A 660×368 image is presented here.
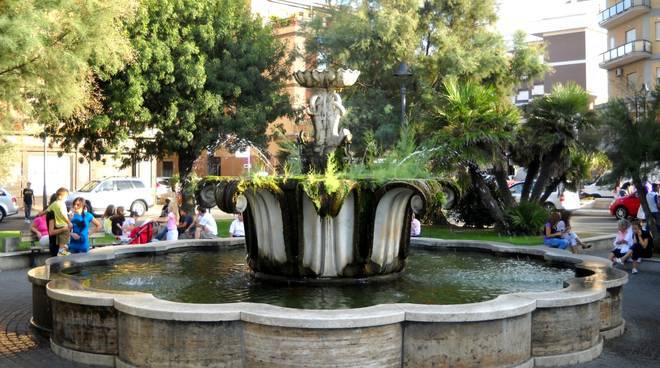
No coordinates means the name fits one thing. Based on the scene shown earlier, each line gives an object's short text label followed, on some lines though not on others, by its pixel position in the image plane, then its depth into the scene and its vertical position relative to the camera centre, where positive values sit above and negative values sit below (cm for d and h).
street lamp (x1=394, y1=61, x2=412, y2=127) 1759 +291
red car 2648 -79
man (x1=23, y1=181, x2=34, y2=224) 2633 -37
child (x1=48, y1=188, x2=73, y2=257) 1129 -49
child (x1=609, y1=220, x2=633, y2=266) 1275 -108
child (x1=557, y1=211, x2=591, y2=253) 1332 -90
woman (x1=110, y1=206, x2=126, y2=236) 1586 -74
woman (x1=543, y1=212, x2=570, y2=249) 1326 -95
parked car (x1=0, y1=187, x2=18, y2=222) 2702 -58
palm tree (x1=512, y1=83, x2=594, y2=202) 1845 +147
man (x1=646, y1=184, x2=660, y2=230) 1606 -43
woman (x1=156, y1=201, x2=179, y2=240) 1375 -76
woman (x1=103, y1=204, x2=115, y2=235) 1609 -71
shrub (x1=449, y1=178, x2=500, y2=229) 2130 -73
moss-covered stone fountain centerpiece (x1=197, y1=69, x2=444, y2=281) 748 -30
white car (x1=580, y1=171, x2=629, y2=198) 3651 -33
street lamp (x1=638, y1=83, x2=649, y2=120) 1466 +195
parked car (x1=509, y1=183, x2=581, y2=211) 2805 -50
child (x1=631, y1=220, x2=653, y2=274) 1268 -110
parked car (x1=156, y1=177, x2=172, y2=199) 3928 +13
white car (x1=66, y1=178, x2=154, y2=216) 2903 -18
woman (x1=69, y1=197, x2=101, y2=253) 1084 -60
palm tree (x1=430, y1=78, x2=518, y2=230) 1703 +146
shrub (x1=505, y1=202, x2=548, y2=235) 1861 -85
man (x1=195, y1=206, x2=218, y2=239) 1419 -78
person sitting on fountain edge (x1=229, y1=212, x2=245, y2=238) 1426 -85
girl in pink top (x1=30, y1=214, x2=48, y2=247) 1456 -79
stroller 1368 -90
